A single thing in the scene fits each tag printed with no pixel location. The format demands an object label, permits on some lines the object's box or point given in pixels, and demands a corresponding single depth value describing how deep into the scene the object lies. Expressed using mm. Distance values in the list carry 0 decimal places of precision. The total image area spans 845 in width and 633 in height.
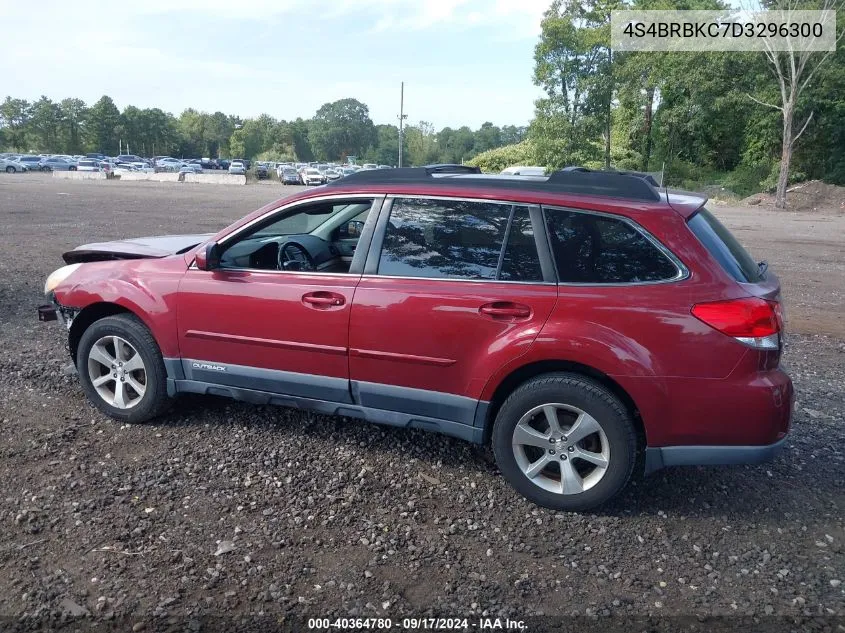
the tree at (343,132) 128625
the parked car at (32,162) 67250
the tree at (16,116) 104812
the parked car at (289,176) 53625
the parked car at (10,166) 61000
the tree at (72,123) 108250
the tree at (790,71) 33031
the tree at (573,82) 41438
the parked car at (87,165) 62994
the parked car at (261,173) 58625
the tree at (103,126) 110875
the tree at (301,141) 135625
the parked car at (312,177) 51719
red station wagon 3586
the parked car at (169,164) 72956
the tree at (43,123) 104562
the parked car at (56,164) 68562
